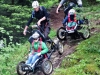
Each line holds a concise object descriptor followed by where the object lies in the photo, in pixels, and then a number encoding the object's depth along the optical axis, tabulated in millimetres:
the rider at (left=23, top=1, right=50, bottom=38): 18625
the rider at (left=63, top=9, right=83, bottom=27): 21316
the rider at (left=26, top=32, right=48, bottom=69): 17109
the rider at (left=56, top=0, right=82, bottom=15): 22336
